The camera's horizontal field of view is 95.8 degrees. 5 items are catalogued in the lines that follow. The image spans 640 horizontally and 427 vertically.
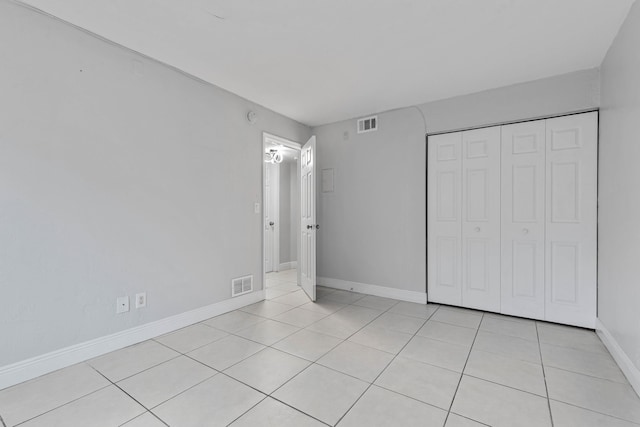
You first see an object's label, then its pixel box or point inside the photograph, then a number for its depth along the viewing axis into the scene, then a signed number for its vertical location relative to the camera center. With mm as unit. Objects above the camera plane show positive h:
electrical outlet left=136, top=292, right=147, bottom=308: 2494 -774
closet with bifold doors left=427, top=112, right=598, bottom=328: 2771 -84
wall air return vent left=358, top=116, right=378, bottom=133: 3975 +1210
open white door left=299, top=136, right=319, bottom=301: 3768 -117
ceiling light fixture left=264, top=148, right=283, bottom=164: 5179 +1015
